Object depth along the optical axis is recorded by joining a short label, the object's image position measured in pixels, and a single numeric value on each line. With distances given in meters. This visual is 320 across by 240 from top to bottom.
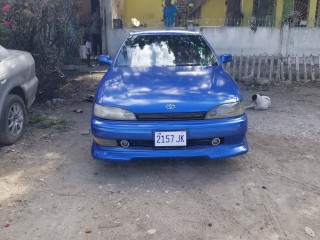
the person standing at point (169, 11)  11.82
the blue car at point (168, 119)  3.82
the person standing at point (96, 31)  11.12
